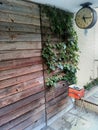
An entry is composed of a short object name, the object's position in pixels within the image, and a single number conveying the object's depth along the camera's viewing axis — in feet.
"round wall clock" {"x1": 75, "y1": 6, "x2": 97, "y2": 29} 5.27
